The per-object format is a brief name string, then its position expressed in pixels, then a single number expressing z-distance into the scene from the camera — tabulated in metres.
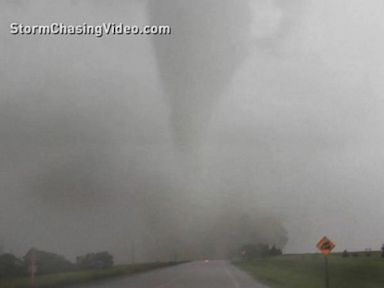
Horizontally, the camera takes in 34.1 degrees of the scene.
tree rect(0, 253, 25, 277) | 49.99
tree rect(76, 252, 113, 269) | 85.23
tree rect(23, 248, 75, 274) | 61.06
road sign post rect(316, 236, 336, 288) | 29.81
